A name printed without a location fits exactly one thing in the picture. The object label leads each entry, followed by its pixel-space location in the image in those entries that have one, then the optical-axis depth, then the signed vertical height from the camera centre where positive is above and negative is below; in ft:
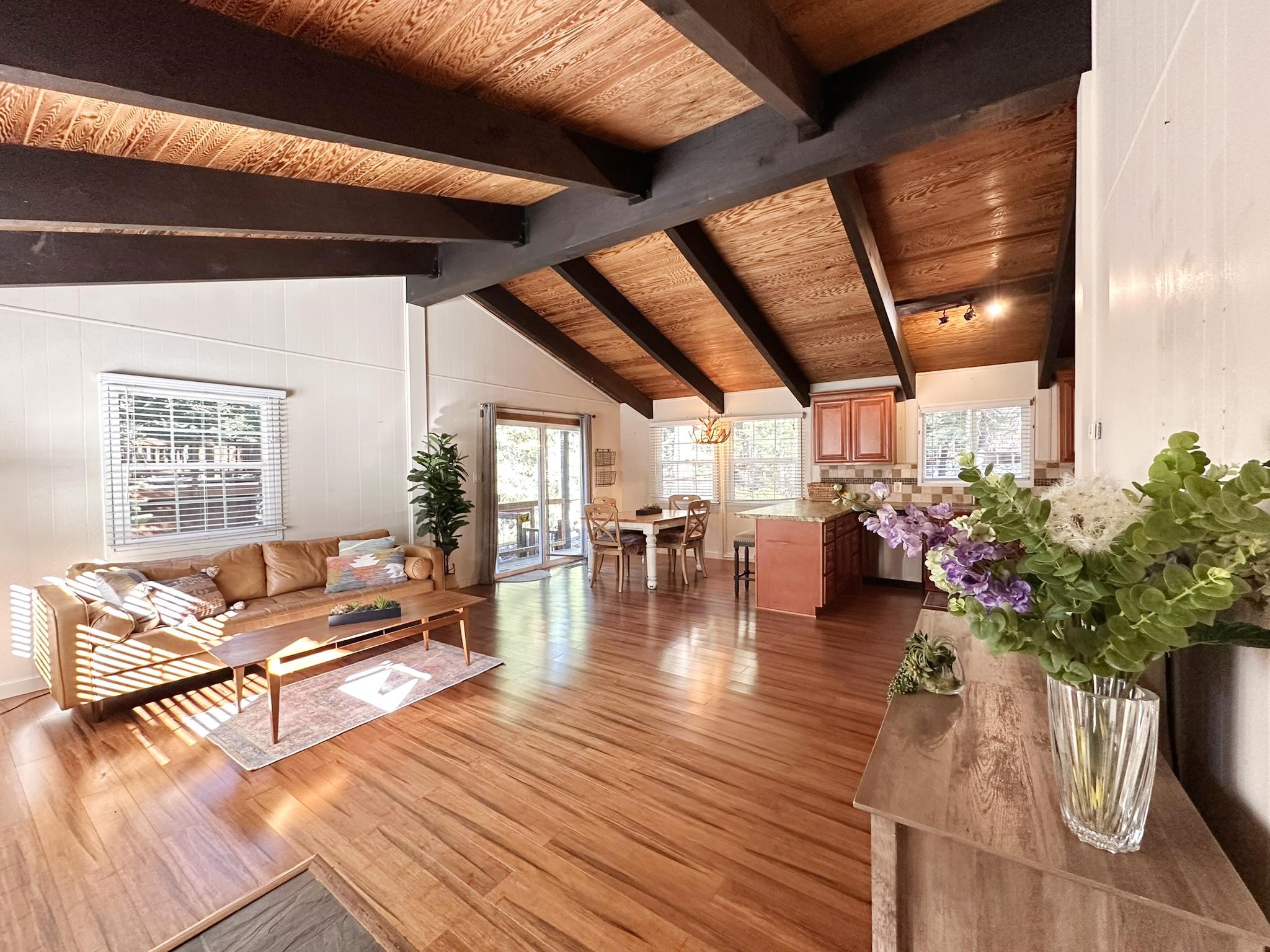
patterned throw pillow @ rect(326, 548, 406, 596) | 13.88 -2.87
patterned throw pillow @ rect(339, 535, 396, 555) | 14.80 -2.25
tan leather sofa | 9.23 -3.28
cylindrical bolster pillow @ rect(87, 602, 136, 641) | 9.50 -2.83
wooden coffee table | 8.63 -3.21
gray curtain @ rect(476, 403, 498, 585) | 19.84 -1.08
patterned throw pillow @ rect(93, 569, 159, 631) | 10.19 -2.50
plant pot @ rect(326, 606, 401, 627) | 10.22 -3.04
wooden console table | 2.23 -2.03
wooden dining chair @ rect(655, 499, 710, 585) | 19.17 -2.73
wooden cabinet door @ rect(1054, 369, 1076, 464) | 15.62 +1.48
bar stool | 17.42 -3.12
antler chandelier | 23.89 +1.70
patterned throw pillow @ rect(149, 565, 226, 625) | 10.65 -2.78
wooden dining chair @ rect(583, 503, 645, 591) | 19.26 -2.86
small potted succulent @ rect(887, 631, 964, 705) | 4.63 -1.99
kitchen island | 15.05 -2.87
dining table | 18.54 -2.25
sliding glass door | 21.62 -1.14
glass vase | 2.40 -1.48
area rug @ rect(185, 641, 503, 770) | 8.61 -4.64
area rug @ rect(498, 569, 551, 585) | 20.85 -4.59
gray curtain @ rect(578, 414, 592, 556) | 24.34 +0.70
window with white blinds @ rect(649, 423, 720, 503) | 25.03 +0.04
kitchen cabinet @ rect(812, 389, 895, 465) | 18.65 +1.40
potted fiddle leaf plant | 16.81 -0.88
